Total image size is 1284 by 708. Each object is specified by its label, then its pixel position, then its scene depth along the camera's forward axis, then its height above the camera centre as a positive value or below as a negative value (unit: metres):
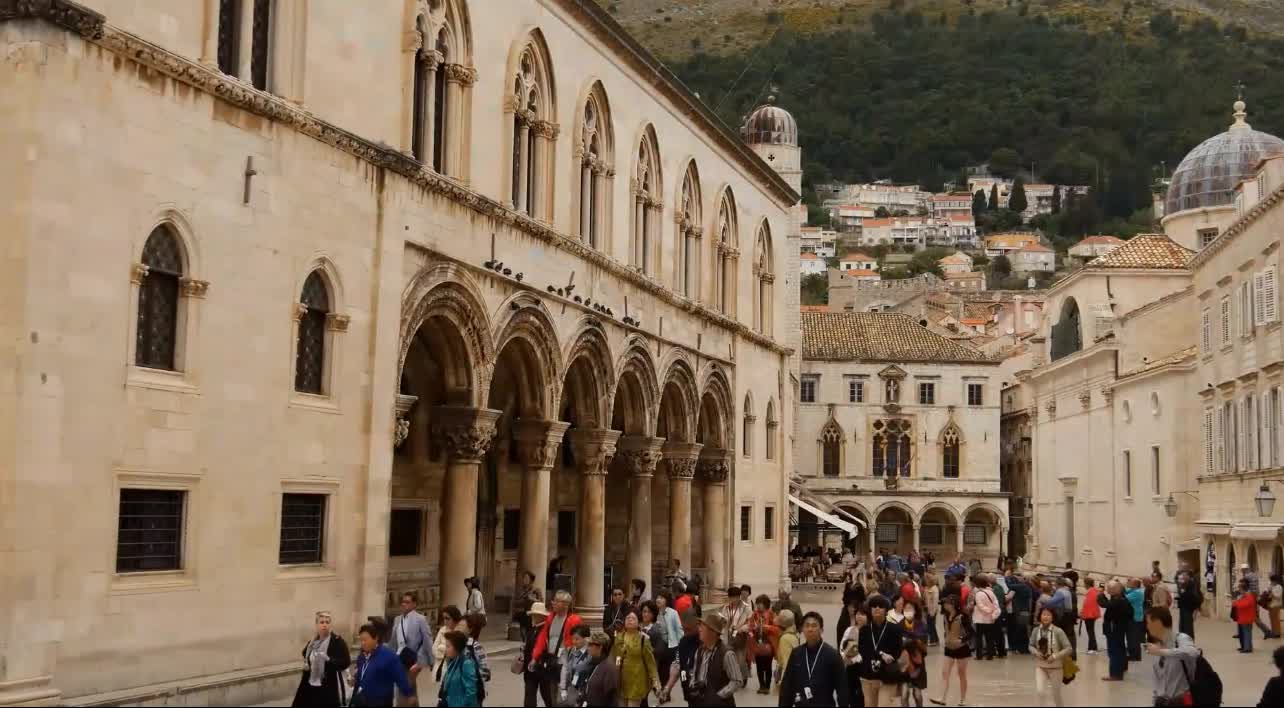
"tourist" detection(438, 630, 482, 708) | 13.49 -1.42
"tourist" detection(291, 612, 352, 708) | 13.88 -1.41
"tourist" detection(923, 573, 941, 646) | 29.09 -1.53
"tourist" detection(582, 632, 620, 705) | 14.05 -1.51
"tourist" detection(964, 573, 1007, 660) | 25.11 -1.32
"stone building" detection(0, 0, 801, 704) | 14.73 +2.50
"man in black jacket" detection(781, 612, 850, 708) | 12.90 -1.30
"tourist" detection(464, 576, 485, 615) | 22.31 -1.23
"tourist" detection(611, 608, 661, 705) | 15.44 -1.41
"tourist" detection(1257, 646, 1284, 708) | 11.95 -1.25
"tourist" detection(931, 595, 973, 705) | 19.30 -1.59
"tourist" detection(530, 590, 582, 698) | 16.12 -1.36
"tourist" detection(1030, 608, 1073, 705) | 19.03 -1.53
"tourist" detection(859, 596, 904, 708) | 15.86 -1.33
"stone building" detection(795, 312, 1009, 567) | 76.19 +4.47
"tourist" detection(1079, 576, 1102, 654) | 27.81 -1.52
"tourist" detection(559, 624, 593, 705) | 15.30 -1.49
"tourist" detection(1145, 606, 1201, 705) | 13.09 -1.20
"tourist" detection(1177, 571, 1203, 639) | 27.73 -1.33
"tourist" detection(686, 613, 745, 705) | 14.91 -1.48
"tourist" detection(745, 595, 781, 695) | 21.47 -1.67
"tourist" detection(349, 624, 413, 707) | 12.52 -1.32
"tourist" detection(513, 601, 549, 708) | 16.41 -1.59
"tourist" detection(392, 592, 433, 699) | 15.77 -1.21
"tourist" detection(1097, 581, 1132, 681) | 24.00 -1.60
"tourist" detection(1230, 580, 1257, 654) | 28.12 -1.58
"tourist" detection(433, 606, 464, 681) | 15.57 -1.13
